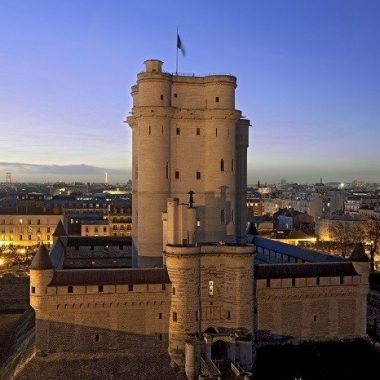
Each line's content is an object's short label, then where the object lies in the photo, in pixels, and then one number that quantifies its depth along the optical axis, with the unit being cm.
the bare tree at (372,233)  9521
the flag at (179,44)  6144
